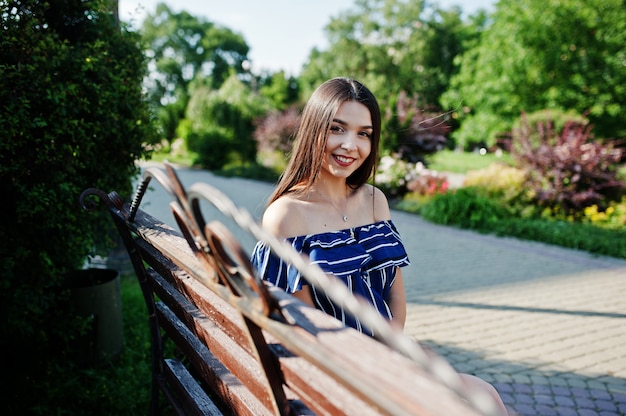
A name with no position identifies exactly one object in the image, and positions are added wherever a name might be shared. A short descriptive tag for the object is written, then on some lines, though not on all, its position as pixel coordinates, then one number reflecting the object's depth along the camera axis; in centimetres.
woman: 196
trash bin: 333
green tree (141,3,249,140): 5428
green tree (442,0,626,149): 1695
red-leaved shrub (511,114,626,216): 988
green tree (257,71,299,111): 4219
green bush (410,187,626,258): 767
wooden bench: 69
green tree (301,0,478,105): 4078
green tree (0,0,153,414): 258
